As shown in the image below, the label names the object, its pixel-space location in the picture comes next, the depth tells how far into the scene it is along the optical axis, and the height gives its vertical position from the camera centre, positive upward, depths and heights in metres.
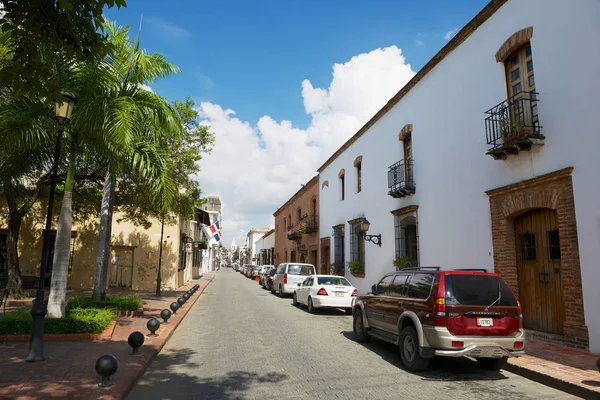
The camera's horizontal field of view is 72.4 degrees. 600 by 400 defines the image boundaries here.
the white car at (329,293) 13.88 -1.00
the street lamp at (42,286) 6.59 -0.40
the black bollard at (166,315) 10.24 -1.30
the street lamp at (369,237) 16.86 +1.12
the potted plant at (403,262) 14.41 +0.06
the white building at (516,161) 7.75 +2.51
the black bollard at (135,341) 7.07 -1.35
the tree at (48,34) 4.43 +2.60
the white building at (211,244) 61.84 +3.35
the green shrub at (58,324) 8.16 -1.26
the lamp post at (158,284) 19.08 -1.03
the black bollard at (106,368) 5.24 -1.35
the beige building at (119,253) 20.91 +0.47
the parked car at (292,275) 19.86 -0.58
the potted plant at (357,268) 18.67 -0.21
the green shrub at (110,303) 11.30 -1.17
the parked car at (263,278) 27.91 -1.07
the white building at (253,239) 88.25 +5.35
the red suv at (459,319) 6.11 -0.84
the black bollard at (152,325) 8.64 -1.31
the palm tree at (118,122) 8.73 +3.14
